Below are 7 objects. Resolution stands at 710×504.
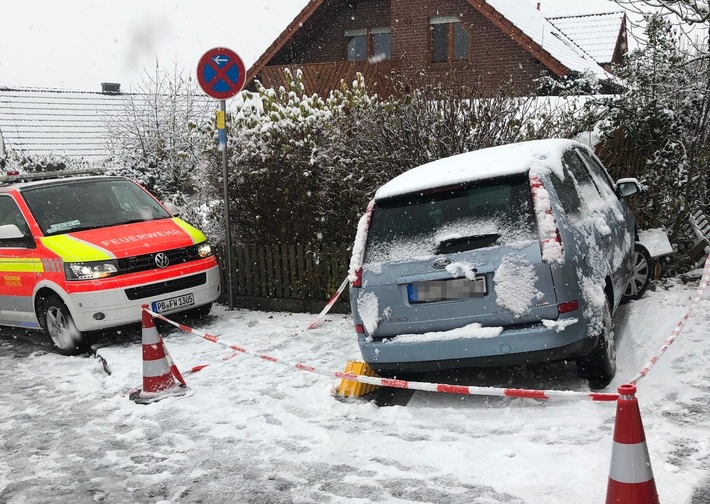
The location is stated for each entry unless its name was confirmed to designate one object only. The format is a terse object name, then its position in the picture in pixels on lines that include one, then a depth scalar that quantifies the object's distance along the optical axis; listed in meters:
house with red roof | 19.92
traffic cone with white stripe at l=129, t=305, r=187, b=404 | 6.27
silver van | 4.96
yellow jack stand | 5.90
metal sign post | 9.53
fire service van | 8.07
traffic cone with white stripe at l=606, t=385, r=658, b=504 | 3.09
